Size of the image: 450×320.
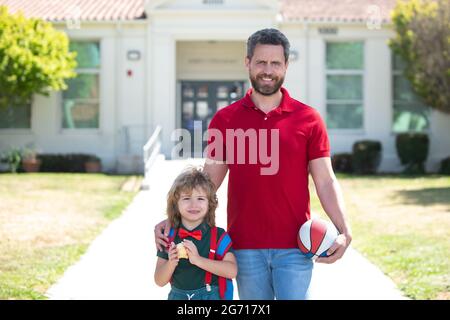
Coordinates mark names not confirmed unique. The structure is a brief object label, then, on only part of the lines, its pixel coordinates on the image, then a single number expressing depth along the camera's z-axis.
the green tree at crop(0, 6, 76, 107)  18.56
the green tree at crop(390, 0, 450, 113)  19.39
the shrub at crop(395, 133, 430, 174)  20.50
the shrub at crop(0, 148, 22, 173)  19.94
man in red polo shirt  3.66
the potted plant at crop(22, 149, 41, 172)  19.92
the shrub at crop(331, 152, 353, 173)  20.67
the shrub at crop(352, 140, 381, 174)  20.31
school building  20.45
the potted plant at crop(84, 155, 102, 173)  20.28
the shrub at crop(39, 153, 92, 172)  20.31
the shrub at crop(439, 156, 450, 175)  20.28
